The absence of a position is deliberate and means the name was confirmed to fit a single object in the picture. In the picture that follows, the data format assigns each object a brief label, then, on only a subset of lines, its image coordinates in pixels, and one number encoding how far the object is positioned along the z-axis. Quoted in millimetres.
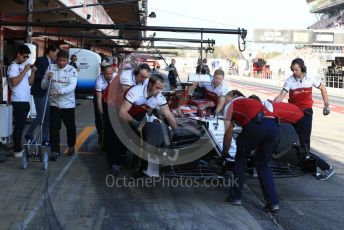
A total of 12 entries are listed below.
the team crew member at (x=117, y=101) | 7673
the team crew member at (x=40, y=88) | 8656
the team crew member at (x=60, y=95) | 8414
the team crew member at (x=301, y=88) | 8211
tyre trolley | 7793
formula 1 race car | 6453
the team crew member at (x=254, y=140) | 5945
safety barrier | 48875
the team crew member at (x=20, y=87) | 8422
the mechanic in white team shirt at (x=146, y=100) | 6848
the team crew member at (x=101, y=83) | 8984
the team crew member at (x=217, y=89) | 9531
